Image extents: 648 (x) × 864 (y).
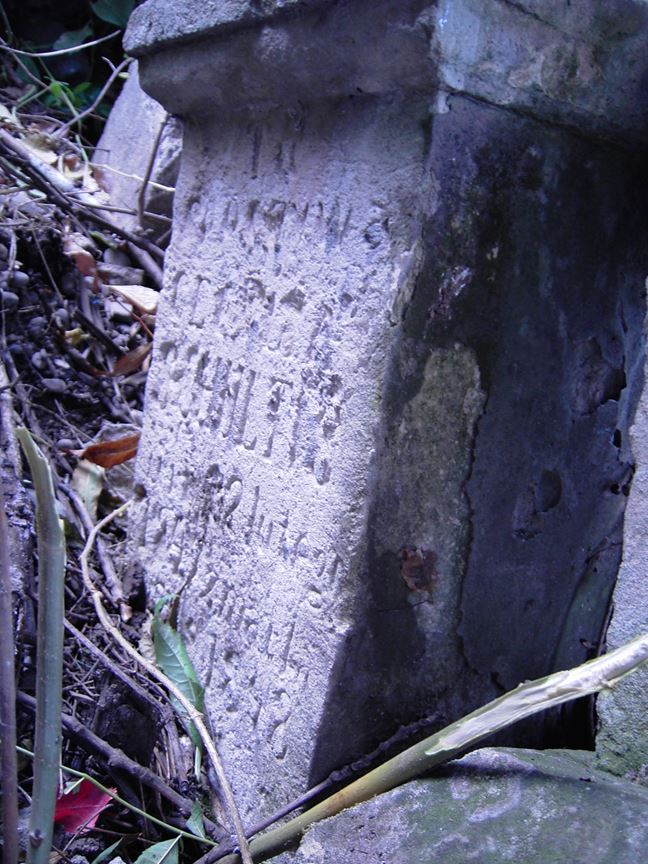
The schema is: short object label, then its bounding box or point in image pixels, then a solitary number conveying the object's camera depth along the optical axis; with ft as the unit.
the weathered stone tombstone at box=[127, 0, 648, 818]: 3.72
